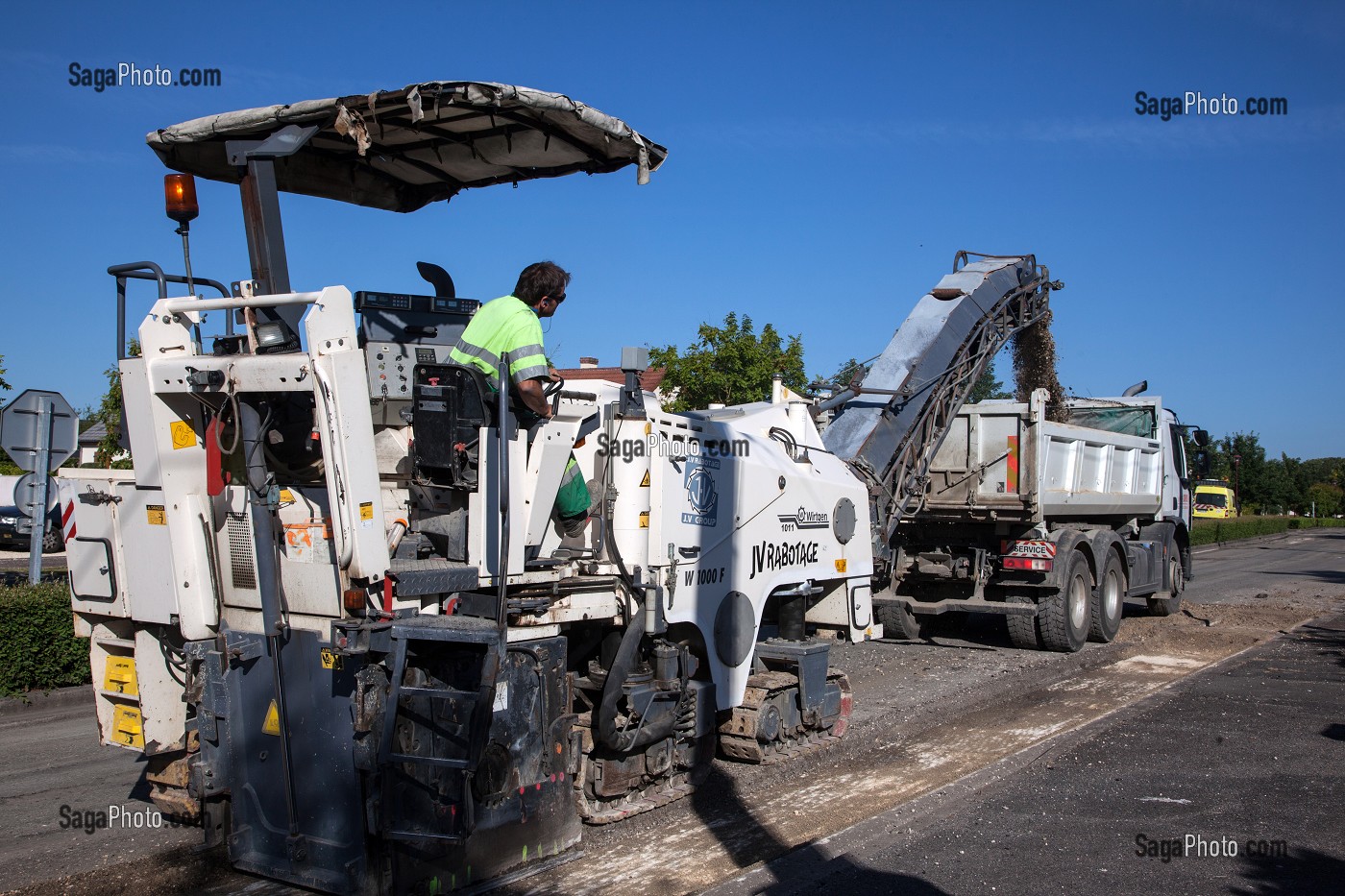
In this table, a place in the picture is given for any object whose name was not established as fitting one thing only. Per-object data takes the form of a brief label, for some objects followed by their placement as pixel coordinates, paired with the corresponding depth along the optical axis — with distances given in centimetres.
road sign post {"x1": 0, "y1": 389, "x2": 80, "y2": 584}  866
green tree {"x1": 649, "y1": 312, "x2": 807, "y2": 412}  2106
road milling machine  458
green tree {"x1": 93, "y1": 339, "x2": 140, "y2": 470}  1380
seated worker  509
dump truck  1141
